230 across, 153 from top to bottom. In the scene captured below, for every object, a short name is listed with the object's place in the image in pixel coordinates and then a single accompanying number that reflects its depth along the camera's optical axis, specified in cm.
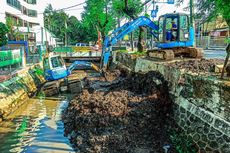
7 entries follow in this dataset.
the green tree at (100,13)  2949
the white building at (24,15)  2917
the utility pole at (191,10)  1466
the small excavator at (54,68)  1492
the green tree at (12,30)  2854
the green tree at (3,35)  1800
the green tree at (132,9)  1745
